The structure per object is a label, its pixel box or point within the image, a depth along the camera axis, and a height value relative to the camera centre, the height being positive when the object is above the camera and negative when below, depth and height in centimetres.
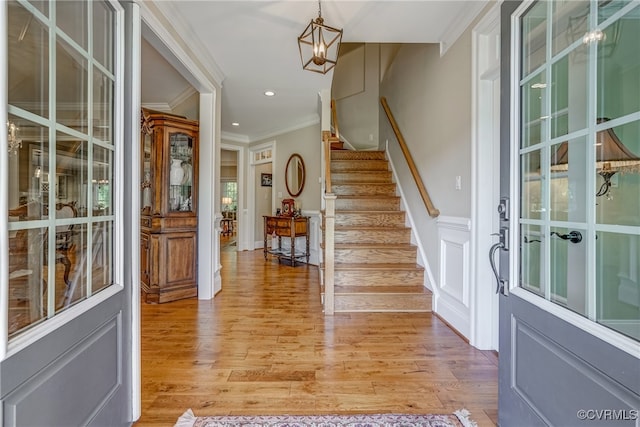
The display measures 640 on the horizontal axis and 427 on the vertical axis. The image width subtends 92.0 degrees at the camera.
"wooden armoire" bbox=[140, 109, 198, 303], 329 +4
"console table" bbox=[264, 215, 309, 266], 524 -34
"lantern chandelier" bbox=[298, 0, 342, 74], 210 +142
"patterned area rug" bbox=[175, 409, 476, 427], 149 -102
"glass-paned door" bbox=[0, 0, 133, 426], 87 -2
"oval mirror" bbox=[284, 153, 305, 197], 582 +71
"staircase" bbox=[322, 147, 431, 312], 306 -38
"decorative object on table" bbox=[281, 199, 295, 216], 575 +10
